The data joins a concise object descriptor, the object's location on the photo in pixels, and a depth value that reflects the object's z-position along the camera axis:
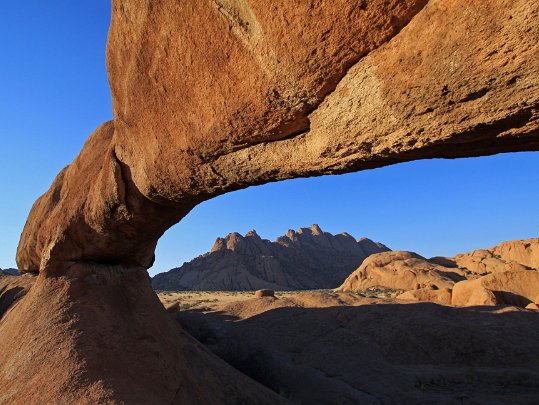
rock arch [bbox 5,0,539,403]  2.00
